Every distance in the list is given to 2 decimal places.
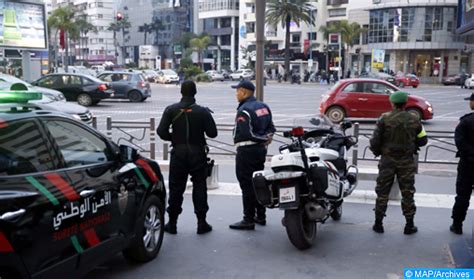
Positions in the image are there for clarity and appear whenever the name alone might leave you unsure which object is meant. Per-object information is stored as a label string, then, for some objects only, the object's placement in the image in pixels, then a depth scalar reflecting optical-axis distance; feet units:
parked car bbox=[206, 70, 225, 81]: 202.57
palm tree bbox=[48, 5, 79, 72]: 188.09
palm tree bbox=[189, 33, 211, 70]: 261.65
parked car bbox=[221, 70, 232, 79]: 219.53
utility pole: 26.76
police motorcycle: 17.39
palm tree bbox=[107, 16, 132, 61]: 388.16
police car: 10.73
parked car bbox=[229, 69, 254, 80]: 210.96
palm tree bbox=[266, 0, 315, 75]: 203.10
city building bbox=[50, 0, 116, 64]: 428.15
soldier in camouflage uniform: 18.85
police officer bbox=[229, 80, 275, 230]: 19.27
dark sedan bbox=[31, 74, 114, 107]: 76.84
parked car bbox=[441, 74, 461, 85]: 167.50
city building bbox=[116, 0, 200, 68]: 382.22
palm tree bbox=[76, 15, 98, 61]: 280.00
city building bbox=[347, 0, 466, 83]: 196.03
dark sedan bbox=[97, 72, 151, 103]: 86.63
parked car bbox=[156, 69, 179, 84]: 166.20
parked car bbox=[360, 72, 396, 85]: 141.71
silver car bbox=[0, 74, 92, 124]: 41.47
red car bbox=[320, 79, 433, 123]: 58.23
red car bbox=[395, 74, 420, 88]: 152.56
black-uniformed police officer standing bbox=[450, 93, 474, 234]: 18.62
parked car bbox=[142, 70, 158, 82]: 174.75
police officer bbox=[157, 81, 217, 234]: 18.79
